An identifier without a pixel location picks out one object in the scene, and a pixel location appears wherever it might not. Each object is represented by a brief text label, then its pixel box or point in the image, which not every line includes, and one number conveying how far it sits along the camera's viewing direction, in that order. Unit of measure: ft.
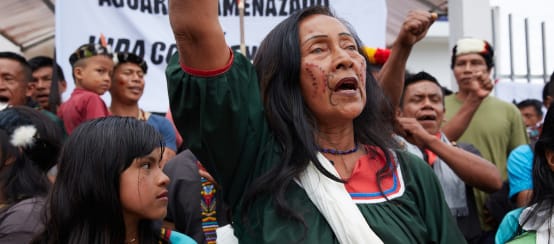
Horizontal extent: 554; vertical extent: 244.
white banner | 18.29
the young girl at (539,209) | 9.39
